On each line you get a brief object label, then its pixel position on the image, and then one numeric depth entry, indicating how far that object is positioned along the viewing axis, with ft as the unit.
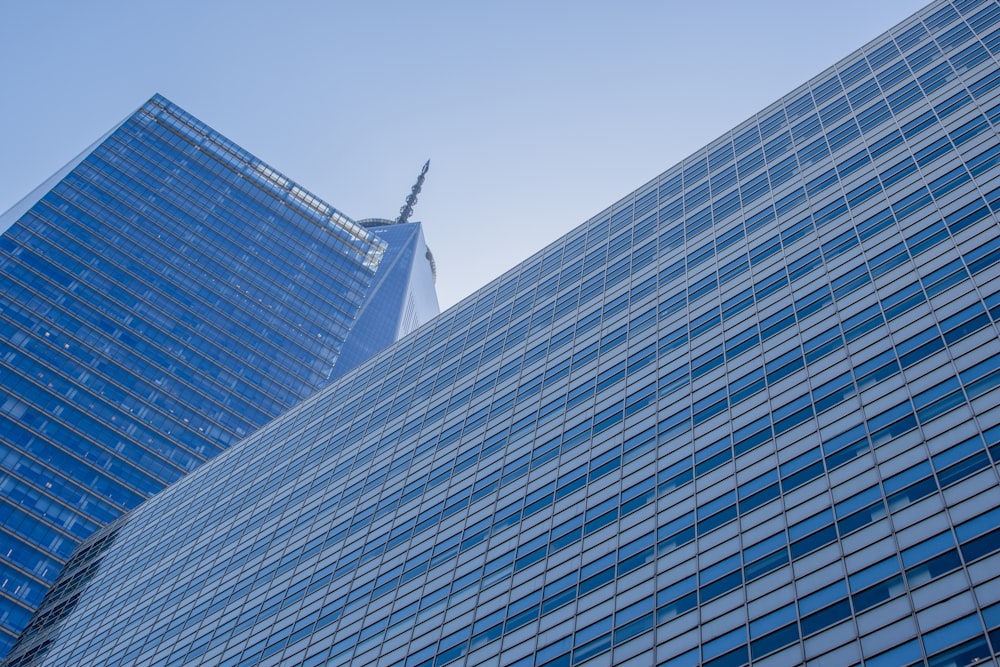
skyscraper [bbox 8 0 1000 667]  124.06
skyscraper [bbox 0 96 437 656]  428.15
